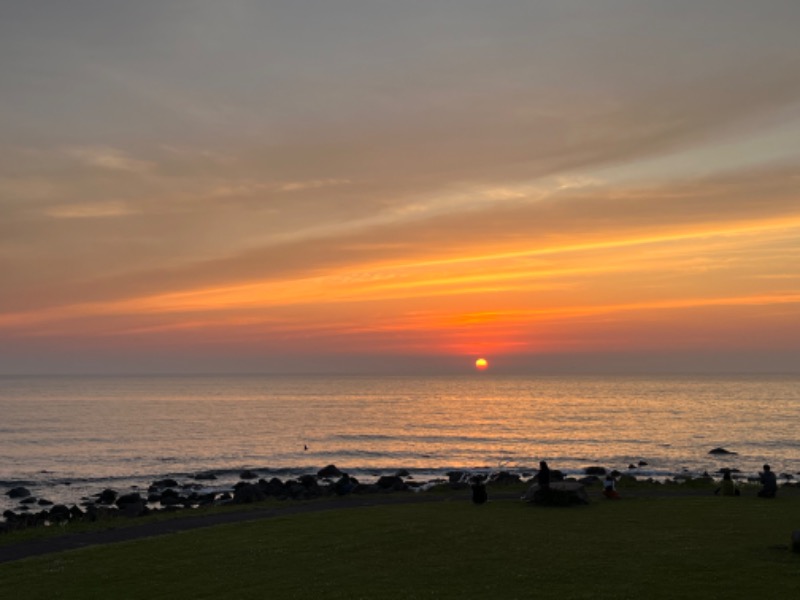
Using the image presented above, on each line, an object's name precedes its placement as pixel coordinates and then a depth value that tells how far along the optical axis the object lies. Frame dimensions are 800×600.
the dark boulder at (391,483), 60.86
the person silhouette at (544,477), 37.47
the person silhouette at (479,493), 38.78
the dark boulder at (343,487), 52.43
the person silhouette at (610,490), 39.16
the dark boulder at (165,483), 70.47
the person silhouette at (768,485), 37.16
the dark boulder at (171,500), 59.69
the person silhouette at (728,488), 39.78
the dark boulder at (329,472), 77.68
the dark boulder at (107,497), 61.41
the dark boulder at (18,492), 66.81
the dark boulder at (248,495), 48.78
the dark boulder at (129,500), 57.28
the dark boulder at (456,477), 64.32
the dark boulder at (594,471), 71.62
